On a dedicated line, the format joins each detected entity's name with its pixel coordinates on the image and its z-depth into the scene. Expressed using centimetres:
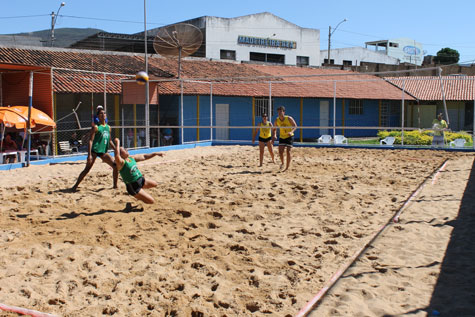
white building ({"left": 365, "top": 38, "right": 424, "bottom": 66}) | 6488
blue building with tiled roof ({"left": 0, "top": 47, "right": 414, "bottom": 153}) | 1582
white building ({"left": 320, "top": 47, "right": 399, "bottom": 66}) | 4750
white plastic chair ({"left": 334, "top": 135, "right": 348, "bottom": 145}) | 1806
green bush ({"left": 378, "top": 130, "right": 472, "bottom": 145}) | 1773
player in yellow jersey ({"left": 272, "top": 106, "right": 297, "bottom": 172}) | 1073
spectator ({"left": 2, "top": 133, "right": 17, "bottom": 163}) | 1184
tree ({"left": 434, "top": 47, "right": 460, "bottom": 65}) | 6648
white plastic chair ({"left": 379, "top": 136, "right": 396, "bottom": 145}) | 1708
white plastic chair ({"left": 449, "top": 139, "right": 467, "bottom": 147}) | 1592
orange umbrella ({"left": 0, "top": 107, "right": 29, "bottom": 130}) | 1126
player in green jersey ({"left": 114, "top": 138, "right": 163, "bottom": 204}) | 641
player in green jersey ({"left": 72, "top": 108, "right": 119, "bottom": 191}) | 828
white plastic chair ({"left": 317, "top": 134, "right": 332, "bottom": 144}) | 1851
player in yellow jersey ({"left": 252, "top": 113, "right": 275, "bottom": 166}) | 1143
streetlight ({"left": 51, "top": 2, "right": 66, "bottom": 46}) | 3394
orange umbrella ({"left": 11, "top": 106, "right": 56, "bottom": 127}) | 1205
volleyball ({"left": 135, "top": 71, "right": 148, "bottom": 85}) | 912
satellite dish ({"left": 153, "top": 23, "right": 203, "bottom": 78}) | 1931
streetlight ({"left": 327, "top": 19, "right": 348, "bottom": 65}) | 4444
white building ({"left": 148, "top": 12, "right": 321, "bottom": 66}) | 3275
